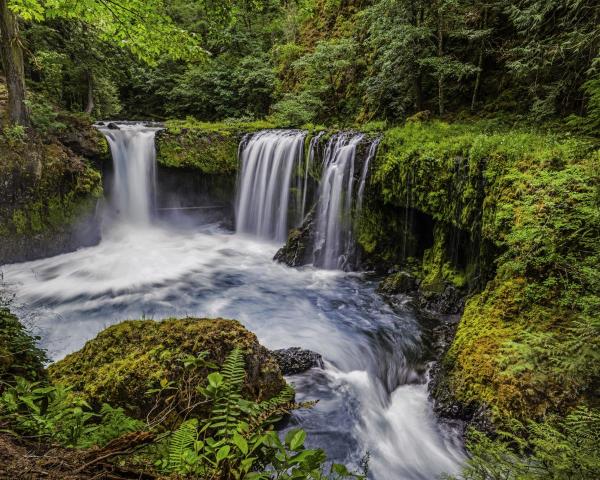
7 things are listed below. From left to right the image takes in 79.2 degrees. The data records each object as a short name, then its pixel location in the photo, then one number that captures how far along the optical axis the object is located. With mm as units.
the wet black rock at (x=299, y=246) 10648
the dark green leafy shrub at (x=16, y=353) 2520
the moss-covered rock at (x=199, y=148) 13453
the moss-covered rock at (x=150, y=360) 3244
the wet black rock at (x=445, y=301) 7414
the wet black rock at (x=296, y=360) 5422
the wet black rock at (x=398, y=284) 8492
